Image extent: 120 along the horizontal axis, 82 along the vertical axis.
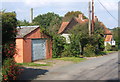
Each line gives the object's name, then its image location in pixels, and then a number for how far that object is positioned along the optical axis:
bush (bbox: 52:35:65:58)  23.42
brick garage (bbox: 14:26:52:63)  19.20
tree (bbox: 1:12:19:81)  9.34
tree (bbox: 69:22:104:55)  25.38
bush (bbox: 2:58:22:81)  9.08
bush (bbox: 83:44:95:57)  27.23
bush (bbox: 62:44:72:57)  24.68
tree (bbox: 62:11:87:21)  68.77
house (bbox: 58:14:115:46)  45.16
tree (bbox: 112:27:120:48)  48.41
